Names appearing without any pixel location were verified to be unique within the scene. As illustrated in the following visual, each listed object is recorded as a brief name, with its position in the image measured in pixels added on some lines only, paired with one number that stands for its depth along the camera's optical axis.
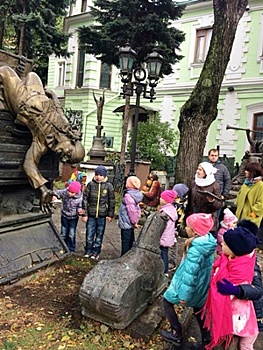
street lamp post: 8.98
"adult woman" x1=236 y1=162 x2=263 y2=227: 5.62
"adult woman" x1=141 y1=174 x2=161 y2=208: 9.54
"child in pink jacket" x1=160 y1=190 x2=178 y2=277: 4.76
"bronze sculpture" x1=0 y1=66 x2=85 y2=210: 4.34
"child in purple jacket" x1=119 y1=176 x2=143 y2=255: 5.50
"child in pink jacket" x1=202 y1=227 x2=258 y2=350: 2.78
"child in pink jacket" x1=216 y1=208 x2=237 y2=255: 4.48
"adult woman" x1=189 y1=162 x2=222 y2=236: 5.17
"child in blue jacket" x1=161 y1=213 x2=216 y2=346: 3.00
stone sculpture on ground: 3.22
